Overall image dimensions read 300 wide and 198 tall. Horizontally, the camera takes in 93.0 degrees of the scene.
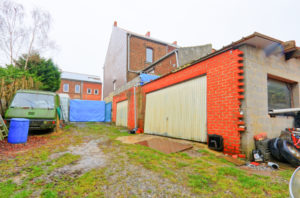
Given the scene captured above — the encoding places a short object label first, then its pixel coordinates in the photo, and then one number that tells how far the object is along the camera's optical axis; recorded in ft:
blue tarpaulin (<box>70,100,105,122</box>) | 53.01
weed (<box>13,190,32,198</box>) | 6.24
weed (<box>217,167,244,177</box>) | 8.99
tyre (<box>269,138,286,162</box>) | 11.39
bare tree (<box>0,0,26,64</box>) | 36.13
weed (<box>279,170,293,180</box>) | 8.73
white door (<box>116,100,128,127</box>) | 38.45
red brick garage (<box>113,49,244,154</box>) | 12.85
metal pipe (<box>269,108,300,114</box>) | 13.45
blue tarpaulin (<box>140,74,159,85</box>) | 32.52
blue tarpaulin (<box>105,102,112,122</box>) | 55.21
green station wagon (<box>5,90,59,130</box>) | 19.99
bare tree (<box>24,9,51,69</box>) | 42.64
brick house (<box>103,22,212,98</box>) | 41.89
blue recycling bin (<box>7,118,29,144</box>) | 16.10
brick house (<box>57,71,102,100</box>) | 96.17
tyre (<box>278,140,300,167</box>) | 10.73
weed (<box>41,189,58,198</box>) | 6.32
